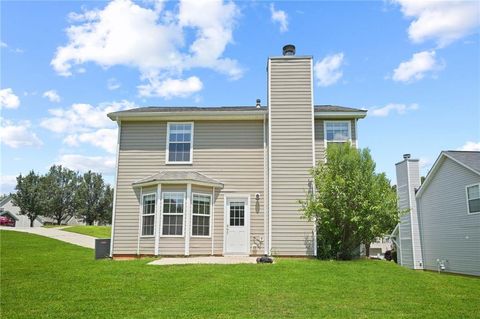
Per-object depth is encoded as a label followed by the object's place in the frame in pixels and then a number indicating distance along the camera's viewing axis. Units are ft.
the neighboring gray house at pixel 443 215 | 53.11
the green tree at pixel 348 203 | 39.14
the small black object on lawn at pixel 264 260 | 35.66
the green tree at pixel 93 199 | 163.43
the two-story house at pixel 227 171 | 42.22
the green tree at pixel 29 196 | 148.66
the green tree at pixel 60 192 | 154.71
